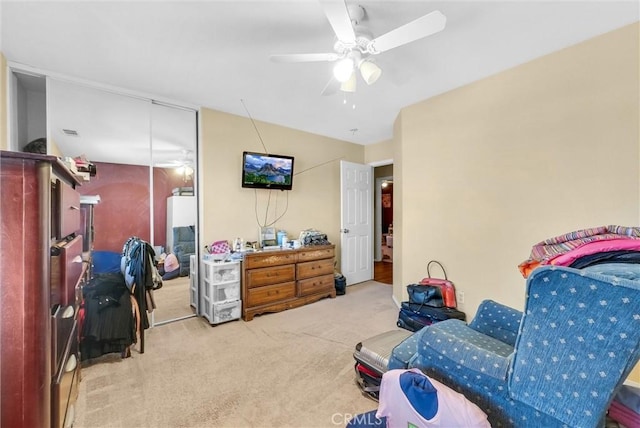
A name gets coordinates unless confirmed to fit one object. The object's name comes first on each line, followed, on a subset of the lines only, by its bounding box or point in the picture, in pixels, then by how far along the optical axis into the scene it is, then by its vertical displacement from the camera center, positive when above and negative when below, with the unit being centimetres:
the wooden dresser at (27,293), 85 -26
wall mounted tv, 342 +58
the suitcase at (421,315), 261 -104
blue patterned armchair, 83 -51
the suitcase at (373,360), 175 -100
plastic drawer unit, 292 -90
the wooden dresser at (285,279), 308 -84
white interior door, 438 -15
